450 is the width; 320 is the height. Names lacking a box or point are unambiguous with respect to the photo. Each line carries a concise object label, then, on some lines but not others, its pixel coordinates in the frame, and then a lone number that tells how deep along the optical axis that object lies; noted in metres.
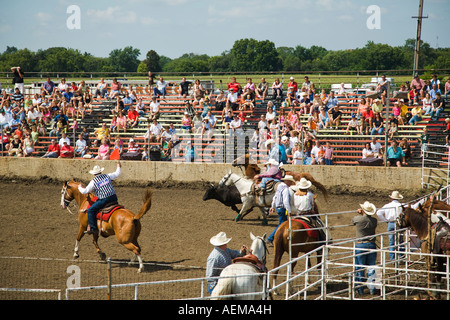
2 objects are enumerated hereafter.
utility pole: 30.81
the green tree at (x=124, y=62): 92.38
